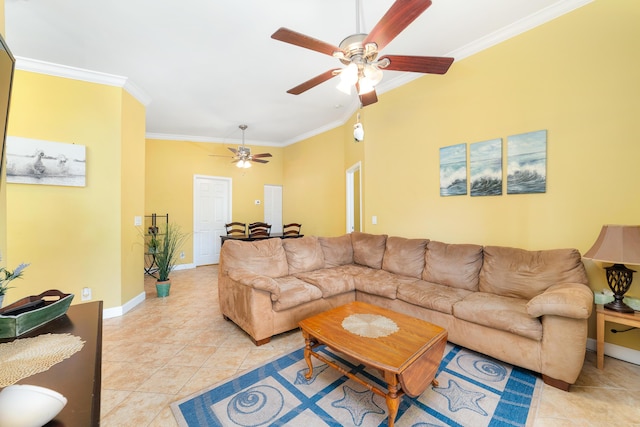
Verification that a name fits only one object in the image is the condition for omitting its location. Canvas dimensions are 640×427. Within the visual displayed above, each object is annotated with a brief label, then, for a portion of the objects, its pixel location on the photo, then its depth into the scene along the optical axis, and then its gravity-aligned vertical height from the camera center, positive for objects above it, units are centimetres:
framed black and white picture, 275 +54
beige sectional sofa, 188 -78
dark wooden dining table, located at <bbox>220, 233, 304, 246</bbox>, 511 -53
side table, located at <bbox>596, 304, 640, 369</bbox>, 190 -81
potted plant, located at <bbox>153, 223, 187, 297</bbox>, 390 -84
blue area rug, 160 -128
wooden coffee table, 148 -86
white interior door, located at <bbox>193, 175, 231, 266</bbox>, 607 -6
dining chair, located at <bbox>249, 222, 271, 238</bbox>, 540 -39
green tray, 106 -47
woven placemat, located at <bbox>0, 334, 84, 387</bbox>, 83 -52
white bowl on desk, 57 -44
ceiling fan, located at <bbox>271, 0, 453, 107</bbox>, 155 +114
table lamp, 191 -31
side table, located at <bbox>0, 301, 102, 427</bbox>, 66 -52
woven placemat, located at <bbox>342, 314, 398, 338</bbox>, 182 -85
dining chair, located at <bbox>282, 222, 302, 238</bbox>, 586 -45
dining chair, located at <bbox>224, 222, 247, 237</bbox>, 583 -41
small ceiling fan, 509 +109
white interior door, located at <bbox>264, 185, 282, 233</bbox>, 685 +15
